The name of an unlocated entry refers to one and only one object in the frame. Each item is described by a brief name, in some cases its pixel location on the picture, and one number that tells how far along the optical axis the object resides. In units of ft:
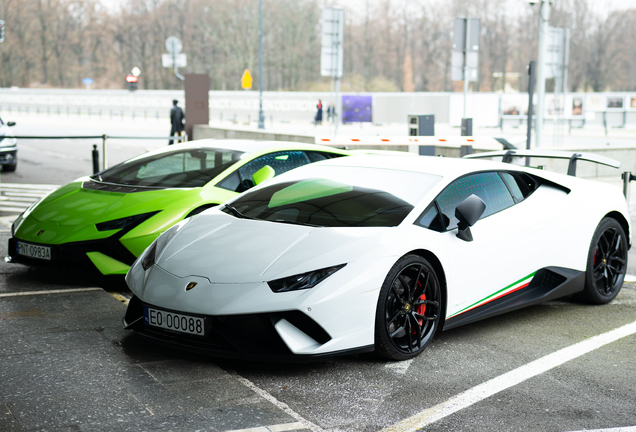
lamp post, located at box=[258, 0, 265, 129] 113.14
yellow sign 94.79
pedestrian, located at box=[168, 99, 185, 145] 70.85
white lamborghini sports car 12.49
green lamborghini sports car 18.61
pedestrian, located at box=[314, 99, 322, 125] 134.51
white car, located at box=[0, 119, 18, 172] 52.64
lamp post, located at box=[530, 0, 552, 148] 49.67
